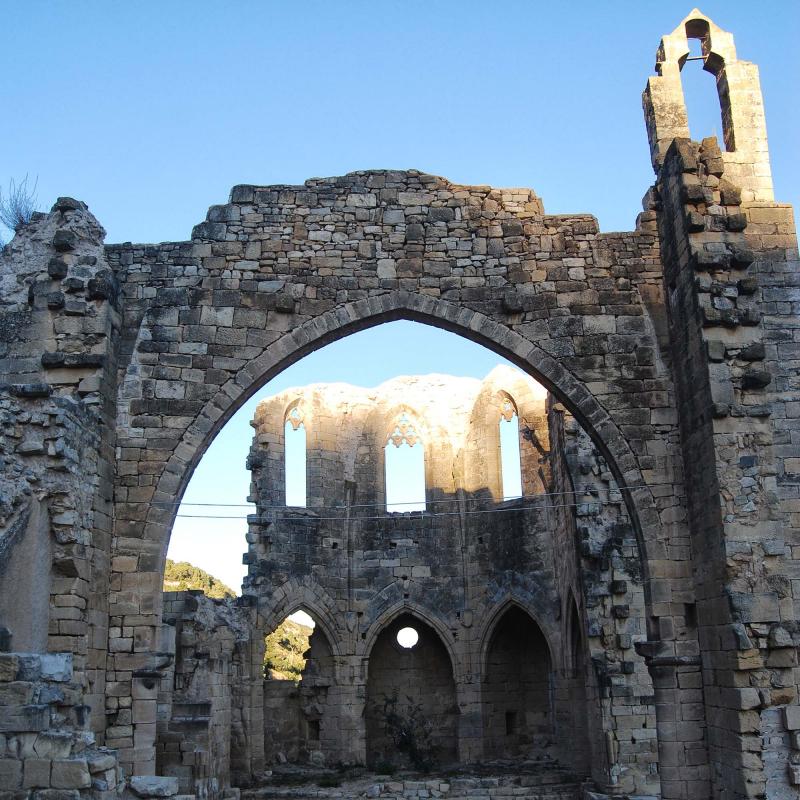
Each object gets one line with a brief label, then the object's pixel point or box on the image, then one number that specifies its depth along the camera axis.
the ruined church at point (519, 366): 8.30
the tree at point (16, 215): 10.34
